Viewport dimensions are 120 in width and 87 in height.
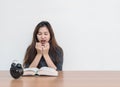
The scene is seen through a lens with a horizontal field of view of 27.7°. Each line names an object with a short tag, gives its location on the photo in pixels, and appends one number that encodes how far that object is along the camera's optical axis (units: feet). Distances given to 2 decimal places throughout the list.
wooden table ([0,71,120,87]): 4.34
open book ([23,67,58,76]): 5.25
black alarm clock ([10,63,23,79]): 4.91
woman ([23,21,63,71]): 6.77
